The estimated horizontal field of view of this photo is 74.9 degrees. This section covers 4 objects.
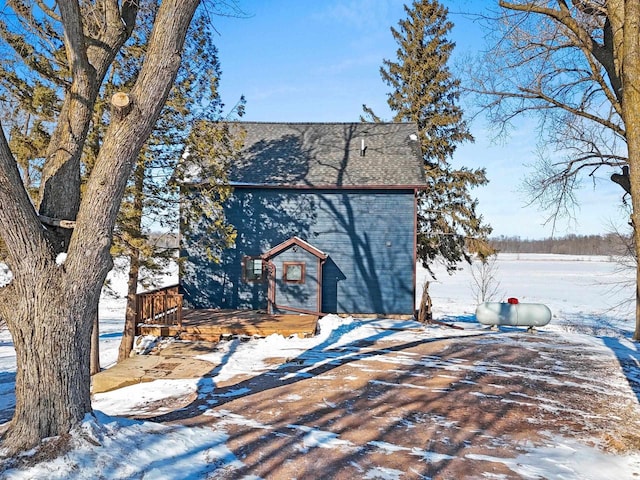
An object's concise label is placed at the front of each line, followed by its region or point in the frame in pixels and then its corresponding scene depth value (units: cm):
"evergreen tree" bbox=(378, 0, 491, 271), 1772
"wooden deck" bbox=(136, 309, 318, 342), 1015
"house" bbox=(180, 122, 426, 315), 1316
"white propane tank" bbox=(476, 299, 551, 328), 1239
